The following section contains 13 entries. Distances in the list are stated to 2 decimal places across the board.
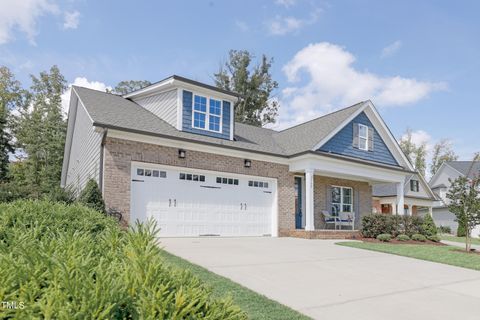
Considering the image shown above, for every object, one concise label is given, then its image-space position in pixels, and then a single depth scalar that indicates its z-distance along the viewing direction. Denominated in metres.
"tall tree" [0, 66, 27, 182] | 29.47
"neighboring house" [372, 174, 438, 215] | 28.84
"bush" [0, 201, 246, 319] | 1.79
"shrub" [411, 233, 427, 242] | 15.65
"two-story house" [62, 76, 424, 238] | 12.43
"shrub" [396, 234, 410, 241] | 15.32
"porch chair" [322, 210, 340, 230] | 18.08
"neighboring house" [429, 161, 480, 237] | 37.78
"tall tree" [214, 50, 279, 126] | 40.06
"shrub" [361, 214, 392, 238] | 15.61
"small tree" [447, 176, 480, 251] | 13.02
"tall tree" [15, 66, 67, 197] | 30.23
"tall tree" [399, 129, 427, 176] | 57.69
